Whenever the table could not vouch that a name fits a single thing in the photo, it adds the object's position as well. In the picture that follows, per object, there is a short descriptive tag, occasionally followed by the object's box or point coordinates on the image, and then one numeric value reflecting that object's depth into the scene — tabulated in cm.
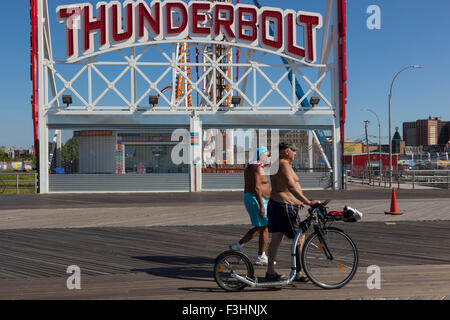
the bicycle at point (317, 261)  554
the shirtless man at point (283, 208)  573
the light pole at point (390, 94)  2570
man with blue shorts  649
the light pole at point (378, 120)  4915
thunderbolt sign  2380
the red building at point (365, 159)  5570
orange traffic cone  1313
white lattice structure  2348
